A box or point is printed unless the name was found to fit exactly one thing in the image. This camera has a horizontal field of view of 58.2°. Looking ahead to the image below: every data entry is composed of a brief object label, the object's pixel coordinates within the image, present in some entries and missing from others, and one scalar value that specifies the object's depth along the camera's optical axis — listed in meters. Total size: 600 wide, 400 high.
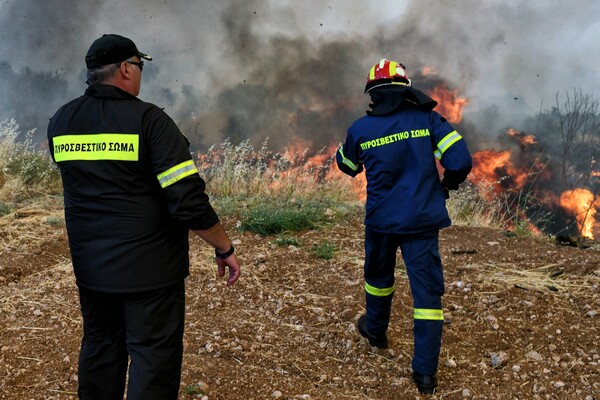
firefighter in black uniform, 2.08
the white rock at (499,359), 3.33
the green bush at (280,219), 6.29
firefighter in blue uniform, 3.04
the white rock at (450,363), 3.35
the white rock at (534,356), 3.41
